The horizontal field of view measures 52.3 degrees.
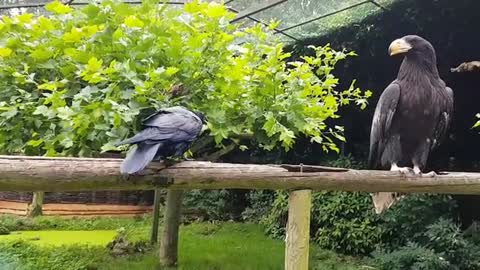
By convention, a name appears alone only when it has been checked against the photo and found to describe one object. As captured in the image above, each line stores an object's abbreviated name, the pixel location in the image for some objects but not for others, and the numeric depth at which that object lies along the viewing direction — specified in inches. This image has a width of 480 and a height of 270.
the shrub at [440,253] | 168.2
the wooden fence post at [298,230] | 79.7
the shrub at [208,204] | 301.1
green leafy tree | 82.7
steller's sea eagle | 101.7
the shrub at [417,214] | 193.3
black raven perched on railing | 61.5
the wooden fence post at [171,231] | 173.6
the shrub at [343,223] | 214.4
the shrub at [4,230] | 238.5
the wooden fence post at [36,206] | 284.4
